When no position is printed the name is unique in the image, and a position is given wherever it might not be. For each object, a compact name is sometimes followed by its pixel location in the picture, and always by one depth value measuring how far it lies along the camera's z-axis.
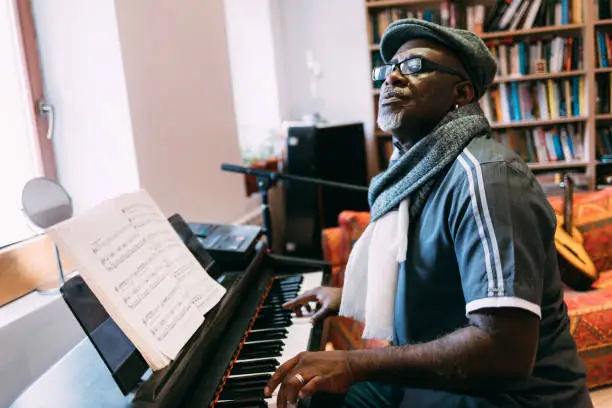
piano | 0.96
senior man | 0.89
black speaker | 3.55
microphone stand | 2.05
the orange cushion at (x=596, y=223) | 2.55
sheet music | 0.95
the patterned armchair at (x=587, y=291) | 1.89
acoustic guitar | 2.40
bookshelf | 3.75
